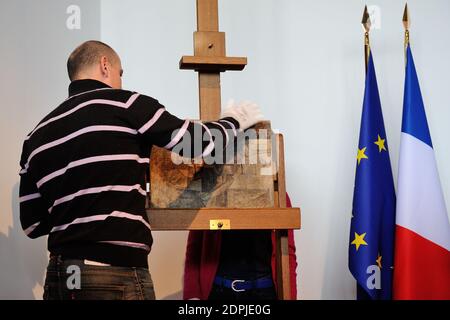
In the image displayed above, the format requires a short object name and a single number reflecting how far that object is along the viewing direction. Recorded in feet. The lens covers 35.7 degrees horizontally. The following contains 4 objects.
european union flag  9.71
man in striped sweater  6.06
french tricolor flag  9.48
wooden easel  6.89
